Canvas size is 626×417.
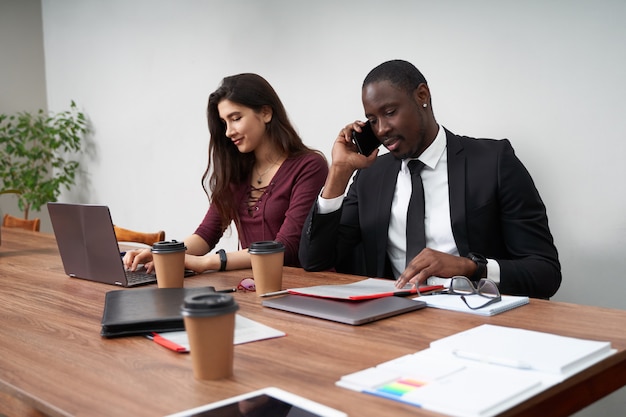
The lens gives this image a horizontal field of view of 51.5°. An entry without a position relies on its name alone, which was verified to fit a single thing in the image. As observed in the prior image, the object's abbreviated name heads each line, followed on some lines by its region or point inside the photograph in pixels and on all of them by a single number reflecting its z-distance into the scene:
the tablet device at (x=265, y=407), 0.82
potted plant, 5.02
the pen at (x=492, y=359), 0.94
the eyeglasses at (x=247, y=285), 1.64
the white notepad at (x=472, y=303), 1.30
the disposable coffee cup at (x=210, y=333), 0.94
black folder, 1.23
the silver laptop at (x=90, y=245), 1.78
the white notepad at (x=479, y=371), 0.82
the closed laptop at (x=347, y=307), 1.28
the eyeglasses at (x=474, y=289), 1.36
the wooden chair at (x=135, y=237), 2.72
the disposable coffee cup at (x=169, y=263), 1.68
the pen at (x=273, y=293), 1.54
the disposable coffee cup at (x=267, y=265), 1.53
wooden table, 0.88
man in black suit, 1.95
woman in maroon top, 2.47
